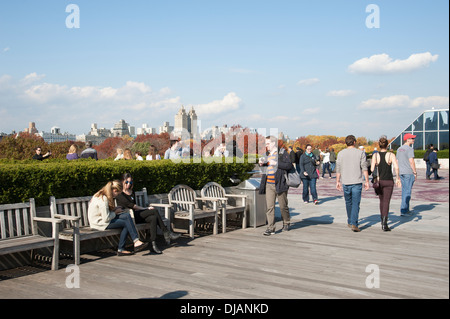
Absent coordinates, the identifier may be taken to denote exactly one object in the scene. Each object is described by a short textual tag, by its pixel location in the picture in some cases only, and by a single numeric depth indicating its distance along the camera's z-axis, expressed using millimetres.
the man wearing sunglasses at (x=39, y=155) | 12633
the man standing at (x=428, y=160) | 26388
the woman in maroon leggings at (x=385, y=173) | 9617
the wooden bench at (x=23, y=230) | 6191
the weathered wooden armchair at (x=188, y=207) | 8633
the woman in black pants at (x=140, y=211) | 7750
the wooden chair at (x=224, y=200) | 9461
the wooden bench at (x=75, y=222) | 6676
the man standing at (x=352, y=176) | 9273
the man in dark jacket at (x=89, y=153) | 12586
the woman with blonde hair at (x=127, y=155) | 11289
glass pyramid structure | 45469
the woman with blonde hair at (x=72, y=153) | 12000
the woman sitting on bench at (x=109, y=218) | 7258
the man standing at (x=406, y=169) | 11242
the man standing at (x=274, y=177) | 9047
